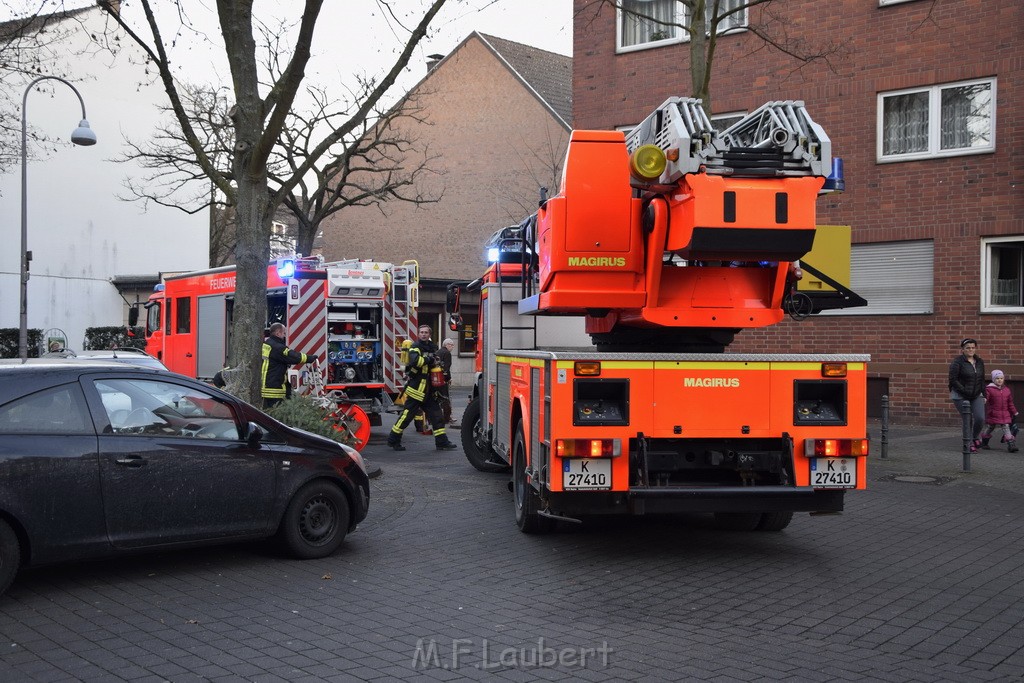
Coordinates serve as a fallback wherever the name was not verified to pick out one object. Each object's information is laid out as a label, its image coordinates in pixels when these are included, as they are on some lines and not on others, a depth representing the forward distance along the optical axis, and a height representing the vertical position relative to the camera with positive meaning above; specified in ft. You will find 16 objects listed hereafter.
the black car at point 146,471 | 20.35 -2.67
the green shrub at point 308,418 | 35.22 -2.38
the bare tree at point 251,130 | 37.32 +8.03
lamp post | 75.92 +14.21
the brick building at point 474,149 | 122.01 +24.62
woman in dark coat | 48.21 -1.13
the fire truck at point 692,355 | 23.98 -0.07
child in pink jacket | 49.55 -2.54
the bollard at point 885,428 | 45.69 -3.37
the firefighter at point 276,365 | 47.16 -0.75
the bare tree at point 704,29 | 46.83 +19.57
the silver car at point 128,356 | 42.19 -0.38
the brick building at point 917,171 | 59.77 +11.02
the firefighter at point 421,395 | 49.57 -2.19
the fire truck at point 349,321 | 55.72 +1.56
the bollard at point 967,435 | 42.39 -3.29
